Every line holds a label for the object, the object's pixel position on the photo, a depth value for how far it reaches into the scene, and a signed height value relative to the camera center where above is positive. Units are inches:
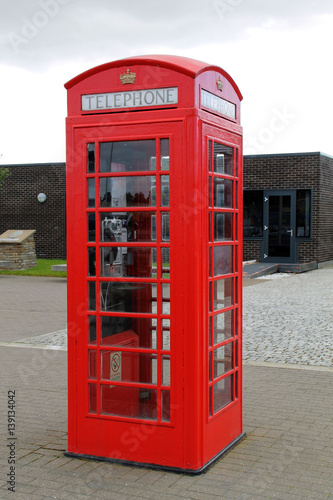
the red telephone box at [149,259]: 174.6 -11.6
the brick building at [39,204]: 1151.0 +28.0
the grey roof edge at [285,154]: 978.7 +100.4
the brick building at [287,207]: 987.9 +17.8
